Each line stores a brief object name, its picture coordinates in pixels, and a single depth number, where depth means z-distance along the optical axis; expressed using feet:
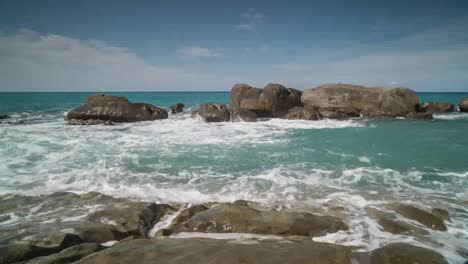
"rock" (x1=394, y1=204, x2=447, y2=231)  20.81
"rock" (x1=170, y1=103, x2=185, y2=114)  119.00
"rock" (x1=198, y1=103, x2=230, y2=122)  84.48
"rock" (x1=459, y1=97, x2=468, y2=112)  115.37
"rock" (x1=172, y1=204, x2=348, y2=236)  19.24
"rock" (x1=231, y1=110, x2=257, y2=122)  83.56
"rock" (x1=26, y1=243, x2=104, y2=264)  13.26
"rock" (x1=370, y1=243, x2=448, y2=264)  14.48
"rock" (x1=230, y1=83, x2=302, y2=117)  93.61
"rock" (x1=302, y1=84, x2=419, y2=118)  92.32
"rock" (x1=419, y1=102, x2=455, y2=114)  112.91
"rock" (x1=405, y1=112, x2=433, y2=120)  88.15
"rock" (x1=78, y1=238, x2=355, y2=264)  13.02
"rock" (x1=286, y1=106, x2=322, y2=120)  87.51
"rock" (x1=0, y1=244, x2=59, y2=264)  14.25
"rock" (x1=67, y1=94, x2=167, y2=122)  78.33
